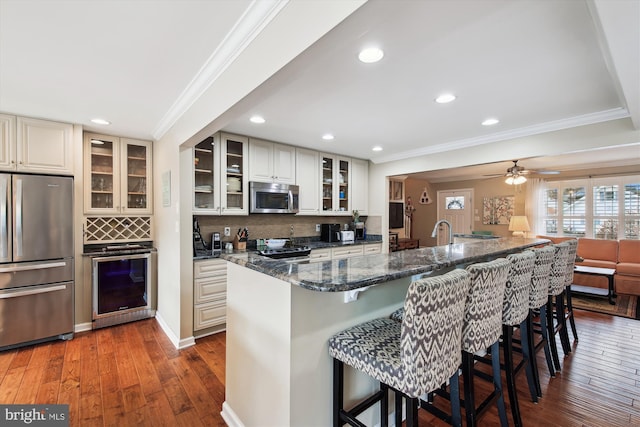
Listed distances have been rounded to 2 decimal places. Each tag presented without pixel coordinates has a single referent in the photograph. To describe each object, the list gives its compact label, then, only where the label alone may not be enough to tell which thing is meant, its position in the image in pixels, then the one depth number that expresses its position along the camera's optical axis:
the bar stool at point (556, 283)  2.47
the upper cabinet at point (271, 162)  3.78
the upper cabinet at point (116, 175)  3.39
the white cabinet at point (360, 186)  5.03
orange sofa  4.54
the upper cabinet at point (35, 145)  2.78
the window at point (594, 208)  5.31
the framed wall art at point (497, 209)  6.71
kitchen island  1.33
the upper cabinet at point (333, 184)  4.68
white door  7.41
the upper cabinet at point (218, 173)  3.42
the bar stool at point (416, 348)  1.11
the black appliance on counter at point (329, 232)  4.74
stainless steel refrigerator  2.72
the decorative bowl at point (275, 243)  3.91
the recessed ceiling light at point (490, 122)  2.97
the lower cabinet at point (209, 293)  3.04
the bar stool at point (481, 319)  1.41
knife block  3.72
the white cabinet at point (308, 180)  4.29
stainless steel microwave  3.72
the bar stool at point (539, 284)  2.10
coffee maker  3.51
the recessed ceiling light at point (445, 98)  2.35
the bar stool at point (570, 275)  2.71
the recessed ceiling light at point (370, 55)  1.69
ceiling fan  4.22
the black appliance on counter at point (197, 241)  3.44
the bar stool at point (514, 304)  1.77
